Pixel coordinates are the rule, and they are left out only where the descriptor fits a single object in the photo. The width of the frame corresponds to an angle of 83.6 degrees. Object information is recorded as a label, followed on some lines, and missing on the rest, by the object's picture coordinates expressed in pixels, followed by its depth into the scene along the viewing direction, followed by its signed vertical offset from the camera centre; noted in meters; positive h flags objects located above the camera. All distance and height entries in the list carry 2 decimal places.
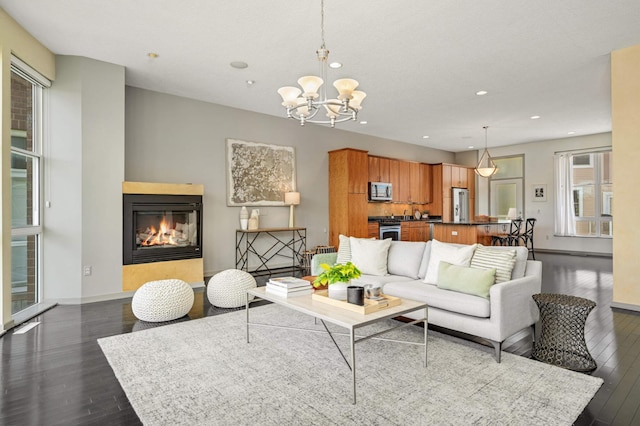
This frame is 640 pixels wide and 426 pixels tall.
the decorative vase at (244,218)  6.44 -0.05
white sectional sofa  2.77 -0.64
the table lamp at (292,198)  6.97 +0.33
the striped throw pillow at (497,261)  3.08 -0.42
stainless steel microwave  8.64 +0.57
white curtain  9.48 +0.48
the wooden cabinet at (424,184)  10.23 +0.86
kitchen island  7.30 -0.38
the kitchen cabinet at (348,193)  7.75 +0.47
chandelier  3.04 +1.05
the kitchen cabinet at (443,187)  10.33 +0.79
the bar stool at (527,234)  8.82 -0.53
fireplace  4.92 -0.18
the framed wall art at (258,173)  6.50 +0.81
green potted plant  2.73 -0.48
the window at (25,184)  3.93 +0.38
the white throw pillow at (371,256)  4.11 -0.48
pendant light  8.54 +1.04
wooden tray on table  2.44 -0.64
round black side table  2.71 -0.95
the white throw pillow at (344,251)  4.37 -0.46
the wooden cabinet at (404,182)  9.51 +0.87
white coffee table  2.22 -0.67
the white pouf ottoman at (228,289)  4.22 -0.88
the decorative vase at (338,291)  2.72 -0.58
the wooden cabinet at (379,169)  8.76 +1.13
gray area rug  2.02 -1.13
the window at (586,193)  8.98 +0.52
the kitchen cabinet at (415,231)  9.00 -0.43
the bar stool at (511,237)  8.05 -0.54
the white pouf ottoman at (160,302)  3.71 -0.90
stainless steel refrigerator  10.66 +0.29
